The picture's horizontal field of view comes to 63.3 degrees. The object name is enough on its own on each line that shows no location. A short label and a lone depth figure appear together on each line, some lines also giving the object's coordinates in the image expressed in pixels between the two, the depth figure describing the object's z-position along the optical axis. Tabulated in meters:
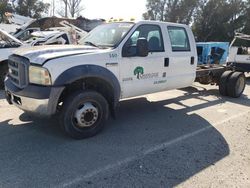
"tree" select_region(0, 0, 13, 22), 27.90
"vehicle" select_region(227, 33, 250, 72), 8.20
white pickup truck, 3.10
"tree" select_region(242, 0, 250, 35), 26.64
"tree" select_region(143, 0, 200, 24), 29.97
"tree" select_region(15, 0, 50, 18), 30.44
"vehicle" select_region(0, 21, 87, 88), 6.00
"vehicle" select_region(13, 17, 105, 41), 14.61
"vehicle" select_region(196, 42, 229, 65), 8.28
